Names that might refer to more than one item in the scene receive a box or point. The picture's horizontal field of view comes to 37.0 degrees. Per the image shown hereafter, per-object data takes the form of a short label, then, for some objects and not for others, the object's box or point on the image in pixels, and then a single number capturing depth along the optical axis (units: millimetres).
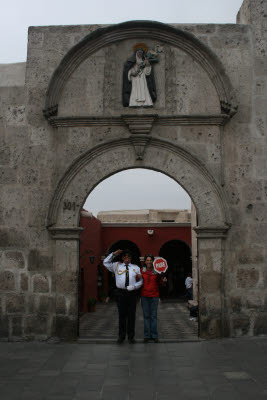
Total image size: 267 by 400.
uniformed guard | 5422
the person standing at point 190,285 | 11477
